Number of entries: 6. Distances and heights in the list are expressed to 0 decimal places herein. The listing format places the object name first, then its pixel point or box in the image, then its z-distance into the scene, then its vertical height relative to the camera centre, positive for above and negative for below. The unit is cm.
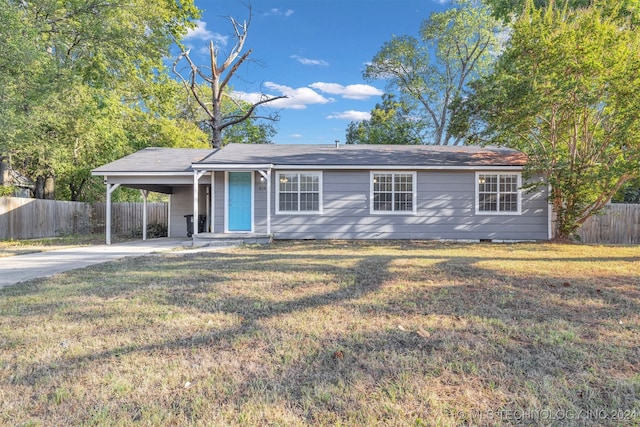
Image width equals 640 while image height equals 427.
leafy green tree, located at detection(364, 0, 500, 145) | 2464 +1126
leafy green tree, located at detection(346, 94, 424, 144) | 2314 +590
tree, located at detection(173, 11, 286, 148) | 2189 +872
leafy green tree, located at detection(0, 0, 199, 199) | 1026 +489
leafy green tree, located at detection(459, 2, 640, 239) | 931 +301
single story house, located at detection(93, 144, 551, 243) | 1178 +35
